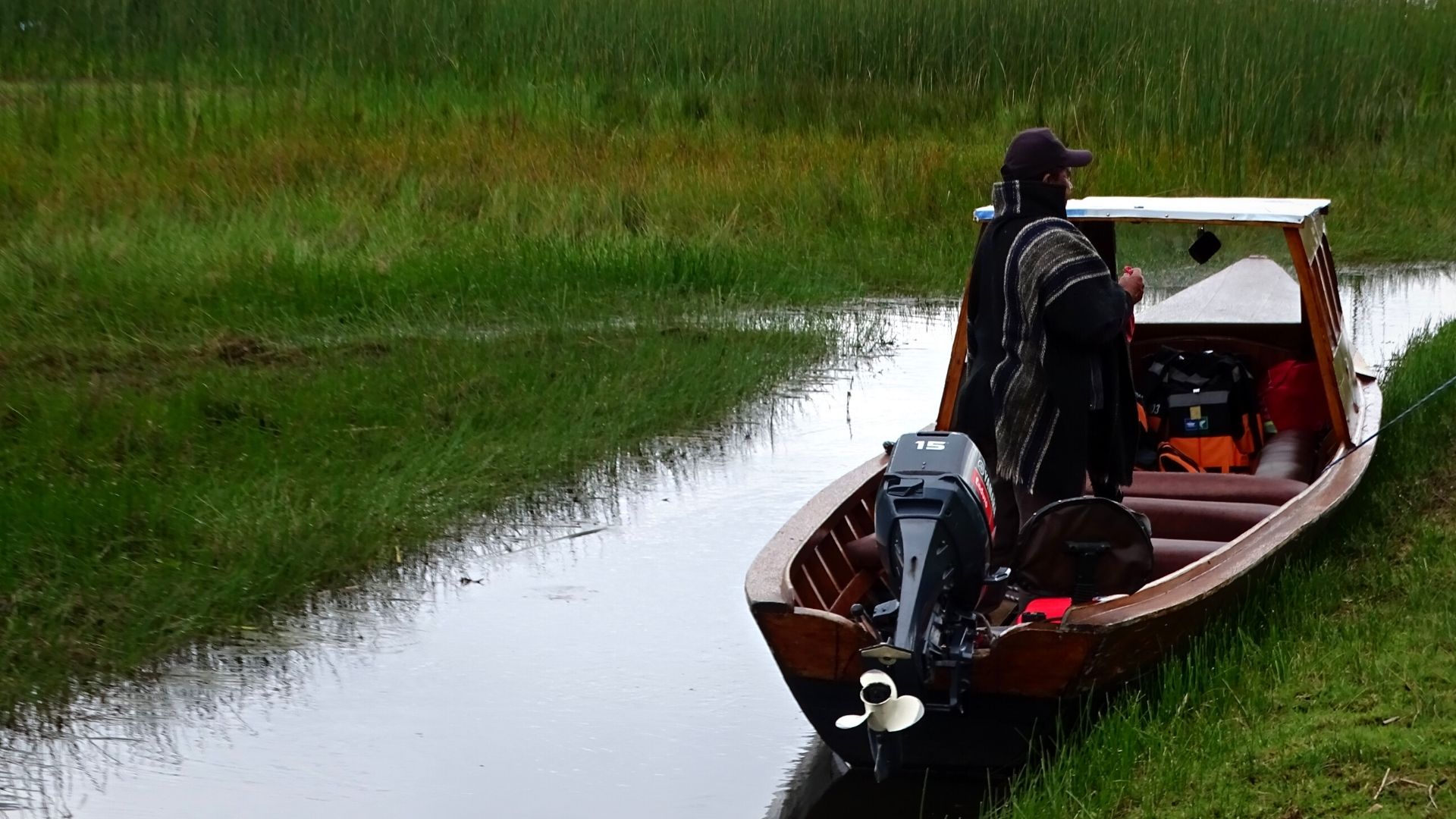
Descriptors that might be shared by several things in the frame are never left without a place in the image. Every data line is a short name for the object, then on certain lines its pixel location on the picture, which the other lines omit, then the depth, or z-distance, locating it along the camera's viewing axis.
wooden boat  9.48
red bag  14.47
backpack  14.23
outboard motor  8.97
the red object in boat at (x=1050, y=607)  10.22
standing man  10.74
